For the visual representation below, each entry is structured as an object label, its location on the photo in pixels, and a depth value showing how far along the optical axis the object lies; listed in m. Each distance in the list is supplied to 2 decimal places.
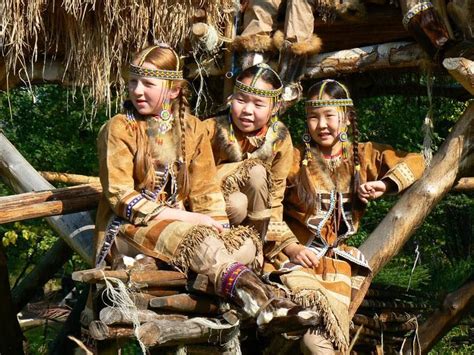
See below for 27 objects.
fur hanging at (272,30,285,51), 8.93
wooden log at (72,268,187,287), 6.24
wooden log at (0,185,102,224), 8.26
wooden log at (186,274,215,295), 6.47
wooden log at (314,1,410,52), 9.07
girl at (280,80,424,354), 7.84
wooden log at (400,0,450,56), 8.35
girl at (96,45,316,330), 6.48
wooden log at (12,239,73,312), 11.11
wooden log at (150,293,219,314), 6.42
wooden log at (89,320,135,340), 6.18
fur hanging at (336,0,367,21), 8.97
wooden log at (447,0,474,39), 8.25
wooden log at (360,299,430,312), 9.05
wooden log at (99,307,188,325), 6.16
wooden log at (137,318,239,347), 6.23
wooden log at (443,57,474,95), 8.17
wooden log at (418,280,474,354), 10.06
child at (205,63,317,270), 7.36
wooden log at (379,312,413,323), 9.07
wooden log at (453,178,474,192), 10.81
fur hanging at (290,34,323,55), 8.89
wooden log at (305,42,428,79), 8.98
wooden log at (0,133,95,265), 8.86
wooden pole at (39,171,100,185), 10.89
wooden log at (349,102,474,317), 8.29
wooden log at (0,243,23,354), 10.26
